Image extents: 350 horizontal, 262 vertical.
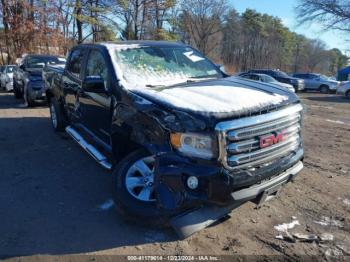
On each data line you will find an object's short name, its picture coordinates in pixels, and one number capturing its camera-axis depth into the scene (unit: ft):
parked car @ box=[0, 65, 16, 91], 63.05
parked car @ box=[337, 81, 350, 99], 79.40
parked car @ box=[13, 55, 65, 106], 40.09
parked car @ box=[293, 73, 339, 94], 102.67
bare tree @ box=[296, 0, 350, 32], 129.70
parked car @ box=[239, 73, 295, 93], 72.90
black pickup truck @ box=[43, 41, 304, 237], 11.37
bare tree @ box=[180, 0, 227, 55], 163.94
